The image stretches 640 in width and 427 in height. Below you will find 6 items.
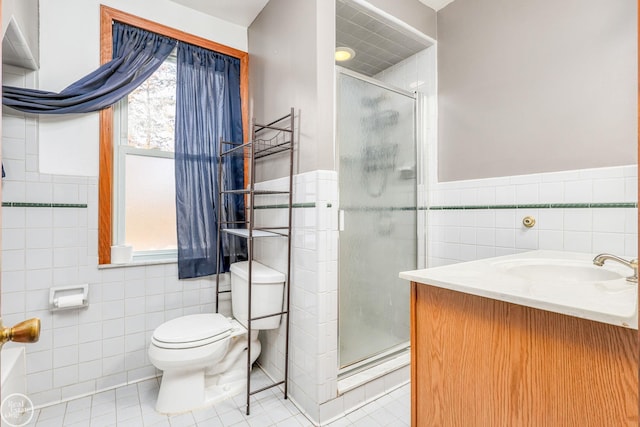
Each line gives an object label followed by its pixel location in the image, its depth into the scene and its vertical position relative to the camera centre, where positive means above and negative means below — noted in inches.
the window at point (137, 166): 71.2 +11.4
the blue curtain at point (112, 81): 62.5 +29.5
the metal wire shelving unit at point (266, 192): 65.0 +4.4
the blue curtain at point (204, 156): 79.0 +14.6
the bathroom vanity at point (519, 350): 27.1 -14.2
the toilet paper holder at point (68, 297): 64.4 -17.6
